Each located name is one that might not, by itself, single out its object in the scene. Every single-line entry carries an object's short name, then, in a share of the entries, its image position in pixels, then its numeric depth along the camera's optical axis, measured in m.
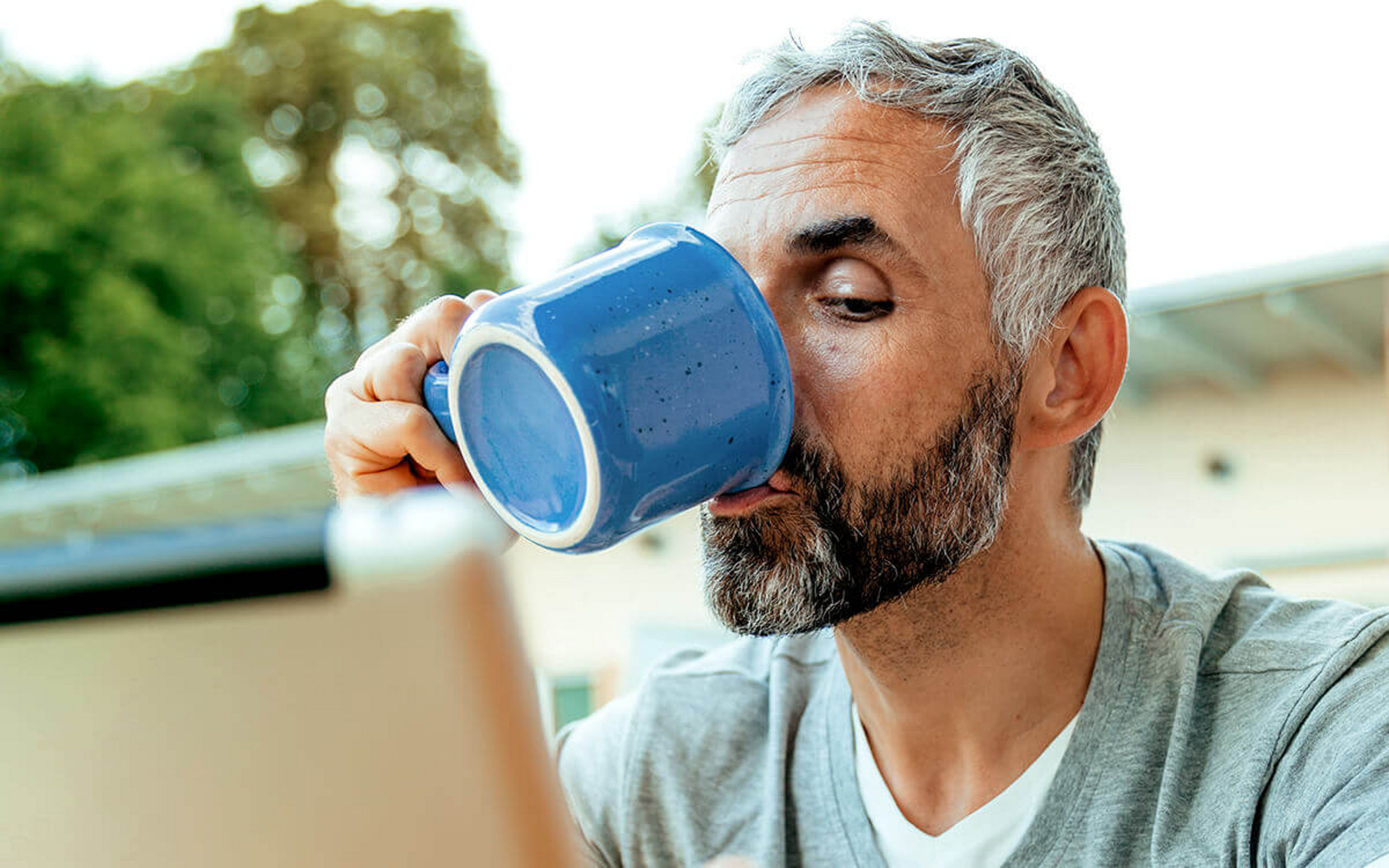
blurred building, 4.88
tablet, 0.37
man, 1.24
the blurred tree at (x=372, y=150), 15.53
